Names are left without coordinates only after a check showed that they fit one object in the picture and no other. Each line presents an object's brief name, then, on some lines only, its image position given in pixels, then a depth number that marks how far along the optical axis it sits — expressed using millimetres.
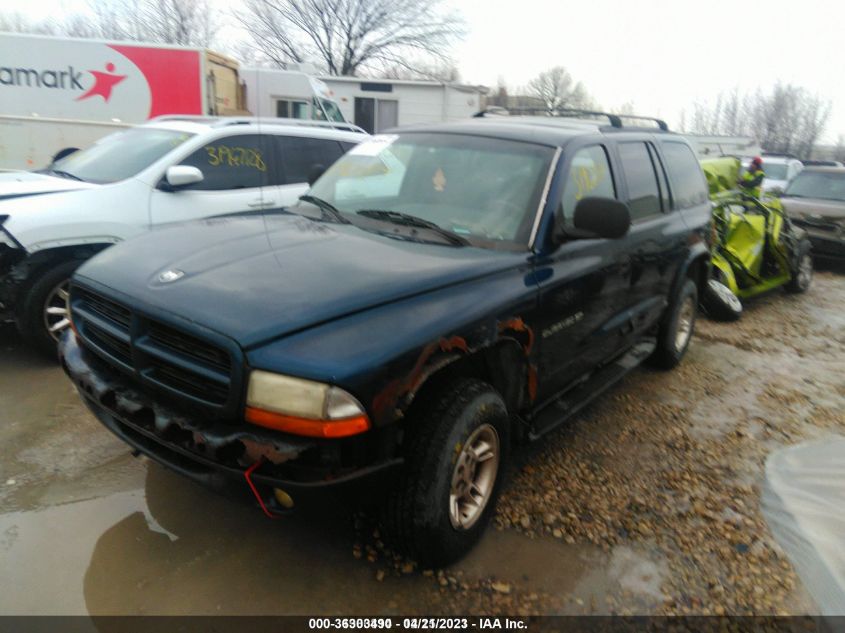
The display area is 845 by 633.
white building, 16422
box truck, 10688
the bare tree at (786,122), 43250
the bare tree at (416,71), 32281
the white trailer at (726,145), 18438
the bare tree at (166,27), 32344
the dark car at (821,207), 10305
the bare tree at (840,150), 49306
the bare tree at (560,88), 56969
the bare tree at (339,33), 29875
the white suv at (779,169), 19000
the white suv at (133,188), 4250
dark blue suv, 2105
